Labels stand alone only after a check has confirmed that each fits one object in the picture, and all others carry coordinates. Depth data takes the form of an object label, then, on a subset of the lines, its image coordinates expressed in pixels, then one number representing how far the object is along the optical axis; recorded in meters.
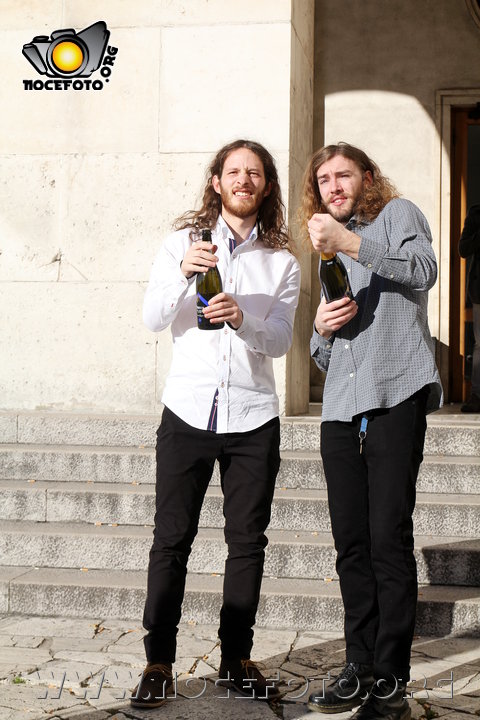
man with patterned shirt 3.09
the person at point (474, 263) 8.22
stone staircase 4.47
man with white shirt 3.37
